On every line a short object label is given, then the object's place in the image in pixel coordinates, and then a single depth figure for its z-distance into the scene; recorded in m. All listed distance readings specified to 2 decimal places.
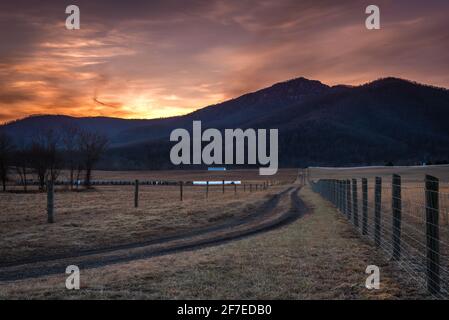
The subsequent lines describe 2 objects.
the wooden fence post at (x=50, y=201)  20.39
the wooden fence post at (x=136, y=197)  27.70
